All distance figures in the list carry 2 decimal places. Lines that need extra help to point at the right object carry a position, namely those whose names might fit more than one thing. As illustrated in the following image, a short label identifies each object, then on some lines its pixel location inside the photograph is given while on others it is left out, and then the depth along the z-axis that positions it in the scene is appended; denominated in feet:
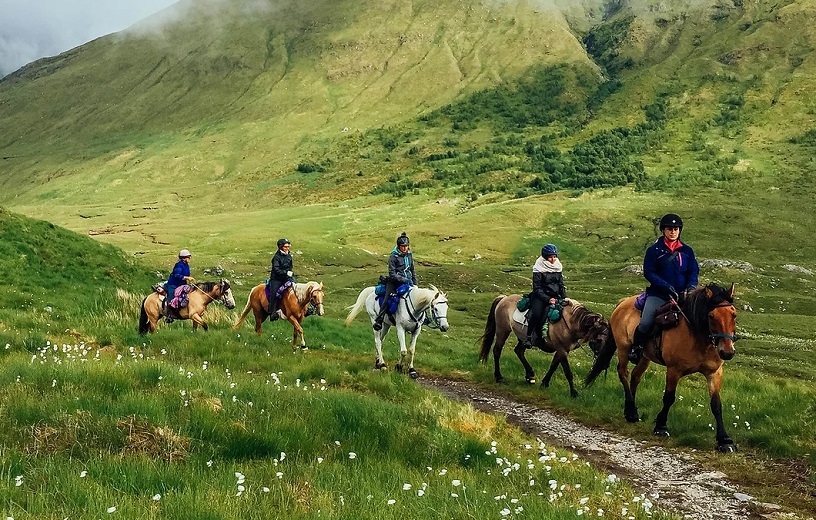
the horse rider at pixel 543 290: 59.93
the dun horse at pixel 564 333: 56.18
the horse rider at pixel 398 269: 65.00
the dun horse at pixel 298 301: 75.25
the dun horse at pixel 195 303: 69.36
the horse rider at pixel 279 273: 75.56
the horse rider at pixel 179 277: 71.51
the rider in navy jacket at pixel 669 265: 44.01
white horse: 62.59
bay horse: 38.75
